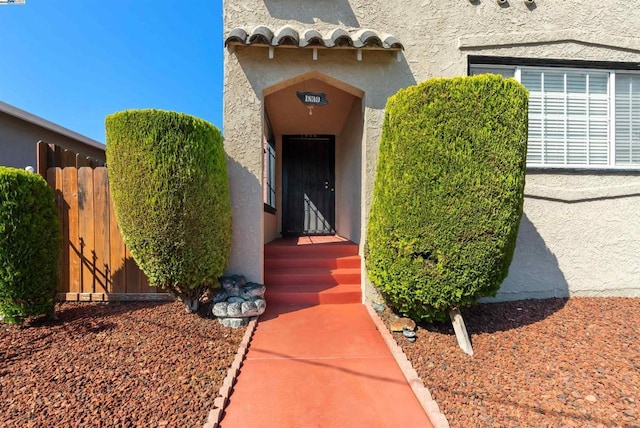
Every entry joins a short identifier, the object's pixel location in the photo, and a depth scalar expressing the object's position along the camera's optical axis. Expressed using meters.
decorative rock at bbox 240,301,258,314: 3.94
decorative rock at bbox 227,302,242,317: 3.89
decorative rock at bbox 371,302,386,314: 4.31
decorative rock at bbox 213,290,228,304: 4.01
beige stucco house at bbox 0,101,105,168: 7.29
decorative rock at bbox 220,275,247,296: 4.17
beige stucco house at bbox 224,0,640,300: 4.45
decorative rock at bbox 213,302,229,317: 3.88
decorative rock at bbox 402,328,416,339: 3.59
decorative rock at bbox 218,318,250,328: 3.90
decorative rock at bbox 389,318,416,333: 3.67
